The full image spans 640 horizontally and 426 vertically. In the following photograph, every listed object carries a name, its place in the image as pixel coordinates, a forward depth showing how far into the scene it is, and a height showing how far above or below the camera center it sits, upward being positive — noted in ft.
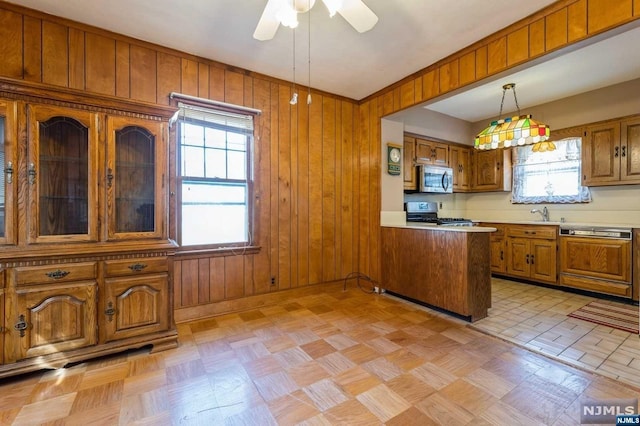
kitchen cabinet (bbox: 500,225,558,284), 12.82 -1.94
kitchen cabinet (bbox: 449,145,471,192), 16.46 +2.69
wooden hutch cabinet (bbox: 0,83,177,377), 6.14 -0.45
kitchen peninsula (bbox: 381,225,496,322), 9.21 -2.00
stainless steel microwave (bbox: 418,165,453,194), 14.42 +1.74
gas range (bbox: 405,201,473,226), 14.84 -0.20
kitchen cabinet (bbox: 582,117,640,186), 11.55 +2.51
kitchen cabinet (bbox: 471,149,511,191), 15.90 +2.41
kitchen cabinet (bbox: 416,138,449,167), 14.75 +3.20
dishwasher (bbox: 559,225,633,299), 10.87 -1.96
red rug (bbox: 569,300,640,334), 8.86 -3.56
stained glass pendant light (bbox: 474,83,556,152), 9.98 +2.86
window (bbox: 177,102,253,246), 9.32 +1.23
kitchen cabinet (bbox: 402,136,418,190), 14.08 +2.41
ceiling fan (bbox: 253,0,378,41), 4.92 +3.82
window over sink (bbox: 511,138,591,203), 13.67 +1.88
